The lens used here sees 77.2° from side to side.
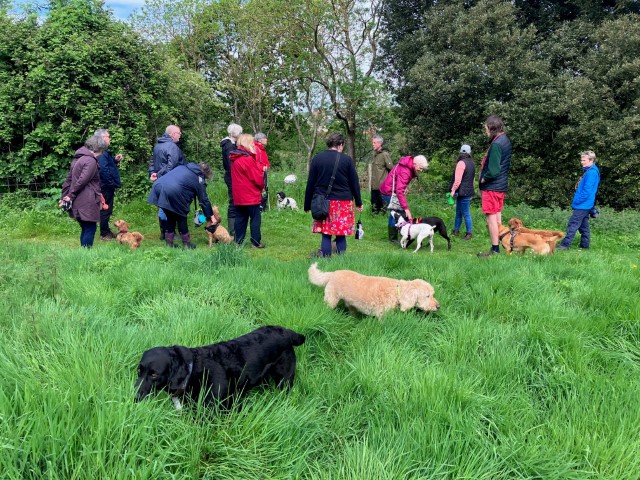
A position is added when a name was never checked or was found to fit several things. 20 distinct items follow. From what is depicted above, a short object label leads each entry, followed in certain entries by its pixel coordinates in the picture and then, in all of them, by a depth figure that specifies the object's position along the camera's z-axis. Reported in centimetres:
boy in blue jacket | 738
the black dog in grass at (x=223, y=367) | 213
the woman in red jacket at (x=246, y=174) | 690
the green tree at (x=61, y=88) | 962
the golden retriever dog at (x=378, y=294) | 374
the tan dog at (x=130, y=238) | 709
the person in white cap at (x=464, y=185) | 880
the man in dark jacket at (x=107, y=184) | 777
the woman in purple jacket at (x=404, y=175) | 802
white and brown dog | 800
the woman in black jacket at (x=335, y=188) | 592
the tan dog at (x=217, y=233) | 779
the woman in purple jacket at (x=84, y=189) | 617
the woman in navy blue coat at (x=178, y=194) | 656
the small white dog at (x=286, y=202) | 1141
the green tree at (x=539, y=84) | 1223
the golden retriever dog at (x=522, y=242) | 668
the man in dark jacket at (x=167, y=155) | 729
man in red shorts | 672
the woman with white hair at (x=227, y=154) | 757
